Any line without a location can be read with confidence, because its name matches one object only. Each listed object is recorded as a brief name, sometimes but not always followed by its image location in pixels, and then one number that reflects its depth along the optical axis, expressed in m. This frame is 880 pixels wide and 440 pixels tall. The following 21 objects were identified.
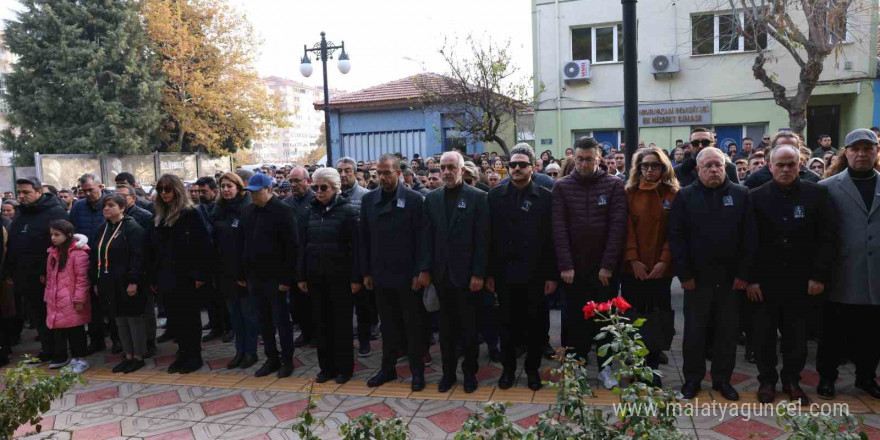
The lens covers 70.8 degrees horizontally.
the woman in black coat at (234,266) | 6.57
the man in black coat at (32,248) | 7.21
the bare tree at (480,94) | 17.62
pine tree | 28.34
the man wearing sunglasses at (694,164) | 6.13
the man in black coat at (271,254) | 6.24
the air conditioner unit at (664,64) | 18.52
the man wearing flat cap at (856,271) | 4.89
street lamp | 16.28
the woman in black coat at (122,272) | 6.67
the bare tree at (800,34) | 13.34
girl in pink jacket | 6.84
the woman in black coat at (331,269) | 5.95
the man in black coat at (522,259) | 5.47
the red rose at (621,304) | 3.31
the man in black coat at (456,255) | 5.51
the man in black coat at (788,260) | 4.92
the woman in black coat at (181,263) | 6.61
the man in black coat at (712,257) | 4.96
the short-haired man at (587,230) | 5.34
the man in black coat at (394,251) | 5.71
